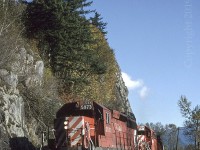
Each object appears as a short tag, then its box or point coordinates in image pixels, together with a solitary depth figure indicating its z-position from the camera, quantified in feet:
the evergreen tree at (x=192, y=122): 204.13
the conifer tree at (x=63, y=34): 115.85
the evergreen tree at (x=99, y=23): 207.41
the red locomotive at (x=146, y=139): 98.78
